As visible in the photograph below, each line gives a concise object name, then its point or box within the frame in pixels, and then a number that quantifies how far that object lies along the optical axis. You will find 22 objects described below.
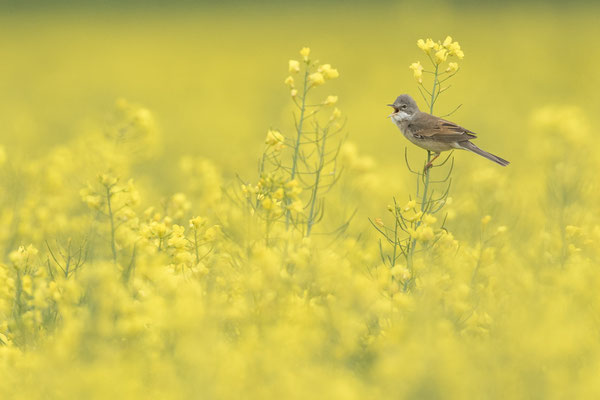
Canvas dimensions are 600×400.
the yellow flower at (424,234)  8.12
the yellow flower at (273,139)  8.72
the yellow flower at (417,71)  8.57
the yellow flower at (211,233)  9.28
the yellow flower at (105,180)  9.24
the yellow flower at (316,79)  8.65
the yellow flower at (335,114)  8.76
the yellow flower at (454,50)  8.45
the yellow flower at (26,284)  8.37
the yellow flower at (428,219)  8.16
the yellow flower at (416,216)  8.32
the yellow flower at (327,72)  8.80
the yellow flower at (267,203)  8.30
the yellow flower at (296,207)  8.43
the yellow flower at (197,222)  8.96
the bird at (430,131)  9.18
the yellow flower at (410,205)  8.24
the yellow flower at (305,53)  8.65
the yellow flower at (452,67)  8.42
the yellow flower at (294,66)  8.70
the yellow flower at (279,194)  8.32
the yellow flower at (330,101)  8.92
